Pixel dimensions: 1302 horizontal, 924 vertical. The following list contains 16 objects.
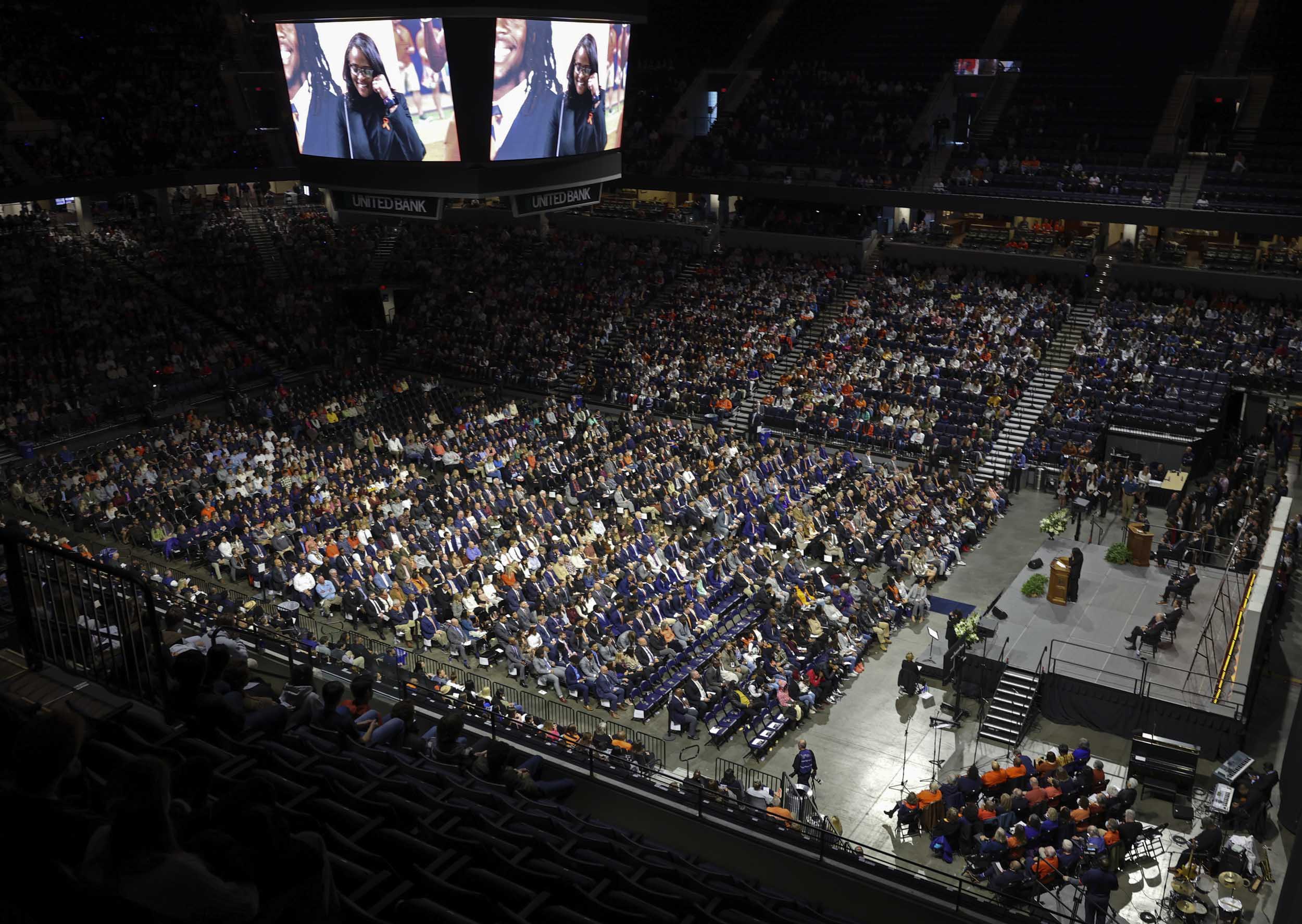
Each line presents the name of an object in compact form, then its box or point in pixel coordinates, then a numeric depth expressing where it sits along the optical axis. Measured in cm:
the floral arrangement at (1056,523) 2595
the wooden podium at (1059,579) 2334
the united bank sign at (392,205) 2923
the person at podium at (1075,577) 2333
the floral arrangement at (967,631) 2131
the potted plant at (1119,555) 2500
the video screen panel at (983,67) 4631
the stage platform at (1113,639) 2011
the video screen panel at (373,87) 2658
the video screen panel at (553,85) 2733
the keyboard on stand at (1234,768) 1786
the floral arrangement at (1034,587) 2367
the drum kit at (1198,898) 1490
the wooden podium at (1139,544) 2469
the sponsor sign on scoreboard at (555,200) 3025
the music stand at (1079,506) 2758
